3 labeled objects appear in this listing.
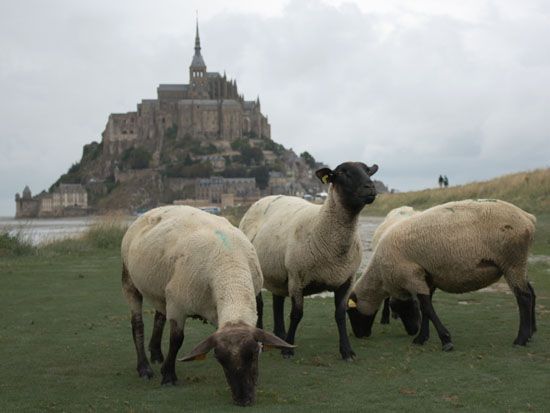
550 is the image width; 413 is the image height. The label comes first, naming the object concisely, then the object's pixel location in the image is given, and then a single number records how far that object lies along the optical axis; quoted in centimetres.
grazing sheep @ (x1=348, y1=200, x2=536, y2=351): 914
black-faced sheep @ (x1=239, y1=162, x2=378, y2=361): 862
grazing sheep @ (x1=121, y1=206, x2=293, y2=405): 629
